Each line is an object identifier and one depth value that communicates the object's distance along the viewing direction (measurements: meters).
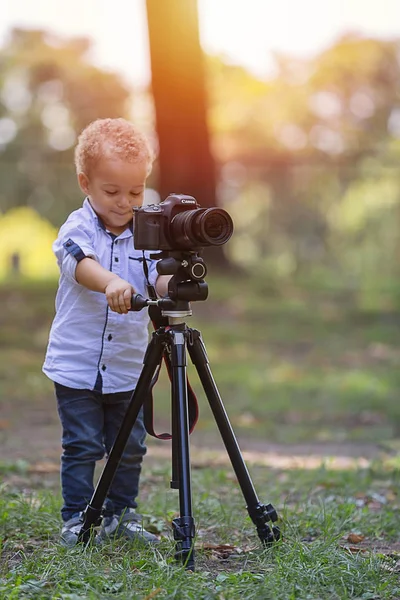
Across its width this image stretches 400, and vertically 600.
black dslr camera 5.09
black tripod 5.24
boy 5.95
